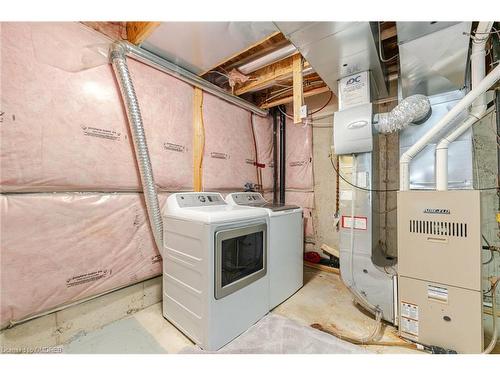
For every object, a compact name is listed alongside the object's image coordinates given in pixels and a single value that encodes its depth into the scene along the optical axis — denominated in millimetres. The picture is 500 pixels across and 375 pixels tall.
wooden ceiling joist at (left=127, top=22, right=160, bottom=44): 1728
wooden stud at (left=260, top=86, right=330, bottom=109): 2716
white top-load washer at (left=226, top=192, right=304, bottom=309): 2041
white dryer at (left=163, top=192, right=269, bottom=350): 1496
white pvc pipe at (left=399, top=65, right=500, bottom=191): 1383
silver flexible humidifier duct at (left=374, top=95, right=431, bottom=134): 1720
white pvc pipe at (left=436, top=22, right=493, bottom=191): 1463
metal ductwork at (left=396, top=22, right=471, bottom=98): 1318
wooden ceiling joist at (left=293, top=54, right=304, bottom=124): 2150
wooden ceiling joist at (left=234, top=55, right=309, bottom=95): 2332
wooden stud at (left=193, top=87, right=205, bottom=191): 2430
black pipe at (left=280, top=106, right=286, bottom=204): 3441
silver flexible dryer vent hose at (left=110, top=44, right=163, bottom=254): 1761
